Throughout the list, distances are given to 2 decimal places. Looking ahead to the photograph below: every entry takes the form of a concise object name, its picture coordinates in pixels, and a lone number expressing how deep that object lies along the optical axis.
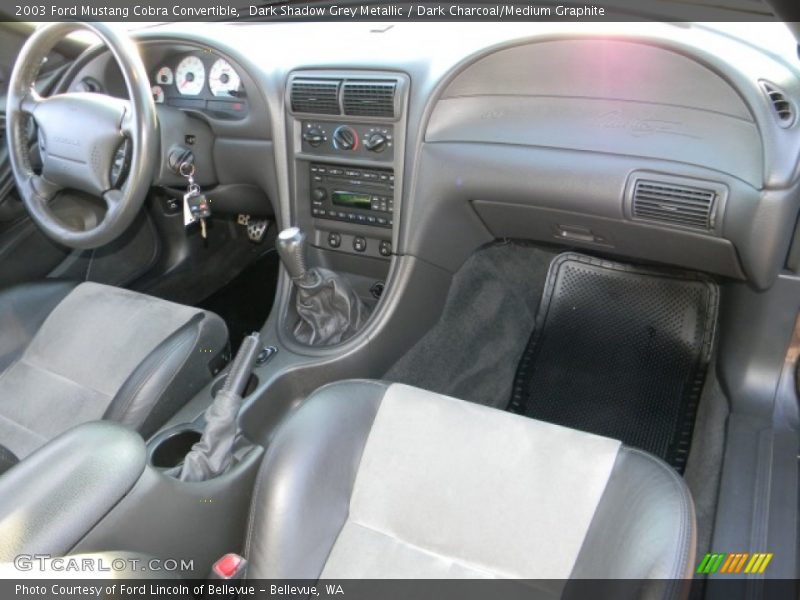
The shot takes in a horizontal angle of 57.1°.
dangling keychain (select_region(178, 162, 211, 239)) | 1.97
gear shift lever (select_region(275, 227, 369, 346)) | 2.08
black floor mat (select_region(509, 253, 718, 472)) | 2.14
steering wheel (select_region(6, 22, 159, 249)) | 1.75
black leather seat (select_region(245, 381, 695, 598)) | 1.17
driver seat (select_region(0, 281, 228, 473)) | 1.70
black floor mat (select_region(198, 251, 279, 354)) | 2.63
